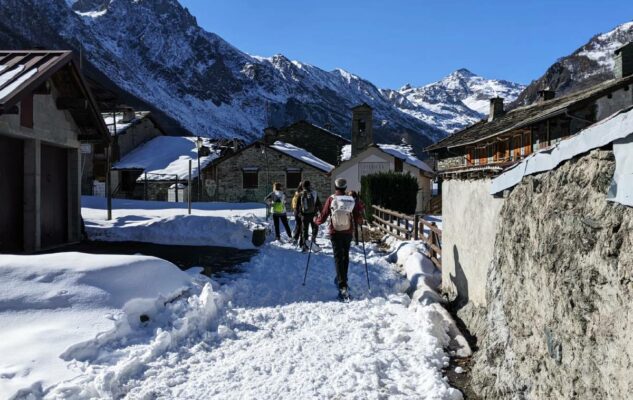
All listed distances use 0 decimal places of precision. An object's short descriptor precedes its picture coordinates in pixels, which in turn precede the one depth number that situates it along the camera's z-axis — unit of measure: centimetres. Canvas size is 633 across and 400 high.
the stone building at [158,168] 3453
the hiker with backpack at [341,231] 710
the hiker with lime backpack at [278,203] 1191
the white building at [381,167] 3275
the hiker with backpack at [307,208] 1073
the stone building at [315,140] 4459
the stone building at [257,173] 3394
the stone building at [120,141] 3472
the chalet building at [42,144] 816
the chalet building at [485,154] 534
